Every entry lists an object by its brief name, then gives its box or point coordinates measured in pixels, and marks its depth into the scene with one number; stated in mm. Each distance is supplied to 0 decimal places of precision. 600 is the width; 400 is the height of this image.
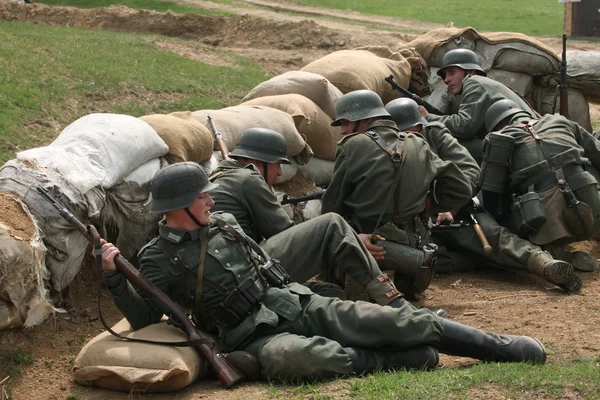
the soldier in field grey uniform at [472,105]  17547
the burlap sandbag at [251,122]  15164
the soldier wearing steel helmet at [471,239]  14224
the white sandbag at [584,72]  22687
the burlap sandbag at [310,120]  16594
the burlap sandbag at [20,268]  9922
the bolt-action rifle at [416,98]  19641
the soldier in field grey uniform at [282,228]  11305
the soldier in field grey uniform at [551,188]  15266
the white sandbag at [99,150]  11500
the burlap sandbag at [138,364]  9320
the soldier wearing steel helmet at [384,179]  13227
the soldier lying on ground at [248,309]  9969
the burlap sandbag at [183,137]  13531
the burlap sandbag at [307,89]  17906
